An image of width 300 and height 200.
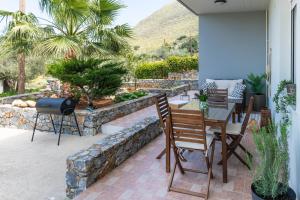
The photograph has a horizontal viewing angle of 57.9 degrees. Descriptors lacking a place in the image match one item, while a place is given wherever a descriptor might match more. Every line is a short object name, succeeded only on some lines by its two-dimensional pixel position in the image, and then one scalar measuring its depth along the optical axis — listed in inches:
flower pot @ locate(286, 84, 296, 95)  109.6
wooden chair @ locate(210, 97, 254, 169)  148.3
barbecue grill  226.5
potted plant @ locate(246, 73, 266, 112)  298.1
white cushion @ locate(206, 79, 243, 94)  314.3
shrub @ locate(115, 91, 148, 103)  328.5
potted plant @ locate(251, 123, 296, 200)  86.4
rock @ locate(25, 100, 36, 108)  292.7
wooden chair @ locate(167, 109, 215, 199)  119.3
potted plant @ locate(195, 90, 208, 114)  156.4
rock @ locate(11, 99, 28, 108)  289.9
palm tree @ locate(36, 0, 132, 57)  302.5
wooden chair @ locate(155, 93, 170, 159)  165.6
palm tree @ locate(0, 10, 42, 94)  315.3
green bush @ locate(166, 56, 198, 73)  618.5
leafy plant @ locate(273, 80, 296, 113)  110.0
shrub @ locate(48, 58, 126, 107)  268.8
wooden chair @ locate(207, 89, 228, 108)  193.3
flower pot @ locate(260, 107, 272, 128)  211.0
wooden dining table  131.3
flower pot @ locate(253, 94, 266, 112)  296.7
